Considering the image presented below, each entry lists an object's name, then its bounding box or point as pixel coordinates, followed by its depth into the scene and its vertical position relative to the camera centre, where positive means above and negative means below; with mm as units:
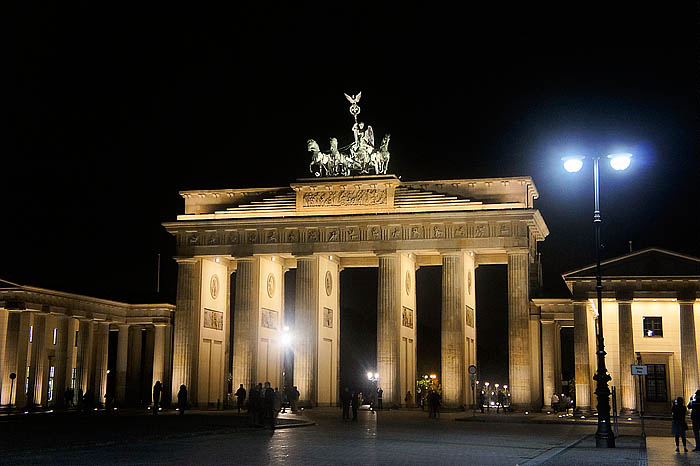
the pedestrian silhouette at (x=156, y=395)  50094 -864
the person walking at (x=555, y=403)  56472 -1330
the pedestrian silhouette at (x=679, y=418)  29156 -1148
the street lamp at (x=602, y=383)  28109 -42
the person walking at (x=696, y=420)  28531 -1180
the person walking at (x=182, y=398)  49969 -1017
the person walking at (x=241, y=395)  51288 -861
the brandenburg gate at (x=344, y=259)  59812 +8390
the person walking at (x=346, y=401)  44219 -994
